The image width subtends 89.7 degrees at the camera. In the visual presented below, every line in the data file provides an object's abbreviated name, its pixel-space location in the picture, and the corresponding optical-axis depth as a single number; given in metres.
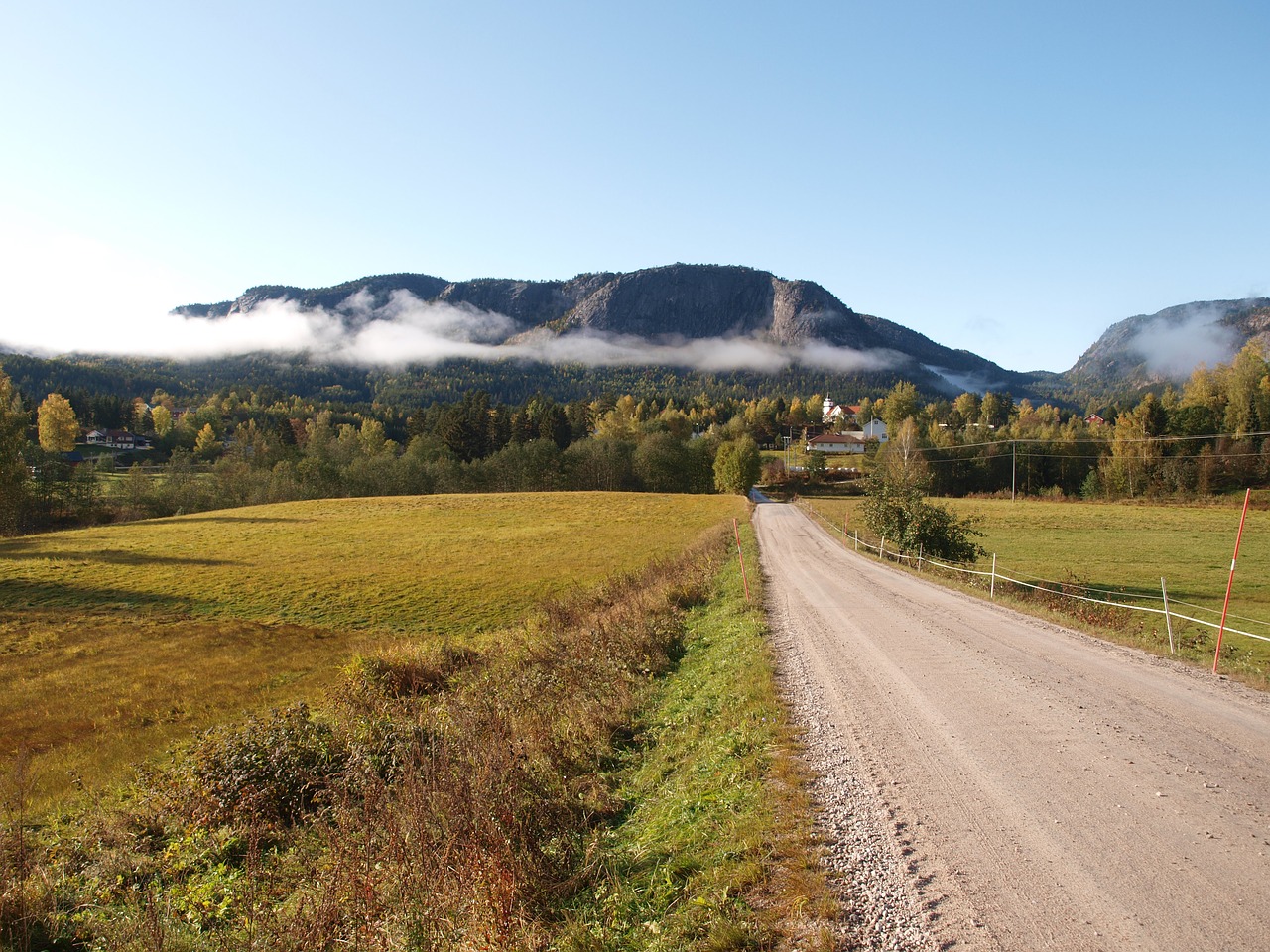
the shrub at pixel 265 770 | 9.70
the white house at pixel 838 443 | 156.88
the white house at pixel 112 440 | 152.75
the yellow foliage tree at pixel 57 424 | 103.12
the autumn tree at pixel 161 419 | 161.00
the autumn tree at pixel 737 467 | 93.00
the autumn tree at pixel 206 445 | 135.25
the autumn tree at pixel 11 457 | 59.59
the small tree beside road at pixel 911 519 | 30.83
